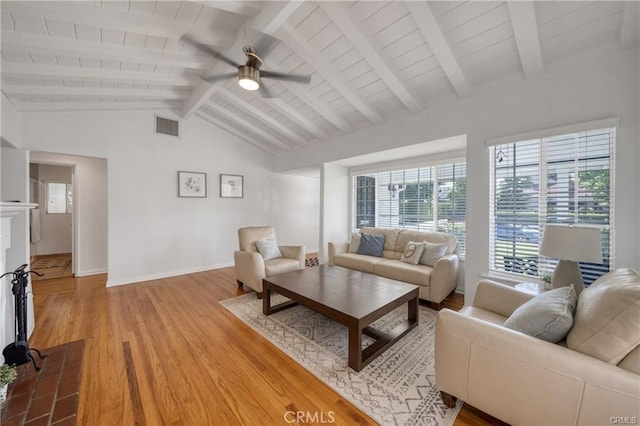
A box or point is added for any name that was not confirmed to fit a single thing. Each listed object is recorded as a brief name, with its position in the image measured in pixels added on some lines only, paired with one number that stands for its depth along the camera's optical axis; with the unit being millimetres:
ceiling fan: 2148
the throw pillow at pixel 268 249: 3898
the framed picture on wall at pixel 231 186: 5250
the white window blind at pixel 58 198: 6004
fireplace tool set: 1962
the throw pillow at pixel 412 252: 3553
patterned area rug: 1583
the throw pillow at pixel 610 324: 1104
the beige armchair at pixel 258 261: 3410
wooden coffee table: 1959
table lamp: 1822
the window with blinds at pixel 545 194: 2270
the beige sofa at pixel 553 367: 1090
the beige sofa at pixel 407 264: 3092
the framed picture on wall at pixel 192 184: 4719
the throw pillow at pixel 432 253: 3457
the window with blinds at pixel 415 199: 3994
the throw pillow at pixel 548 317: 1295
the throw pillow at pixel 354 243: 4429
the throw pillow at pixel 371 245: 4207
